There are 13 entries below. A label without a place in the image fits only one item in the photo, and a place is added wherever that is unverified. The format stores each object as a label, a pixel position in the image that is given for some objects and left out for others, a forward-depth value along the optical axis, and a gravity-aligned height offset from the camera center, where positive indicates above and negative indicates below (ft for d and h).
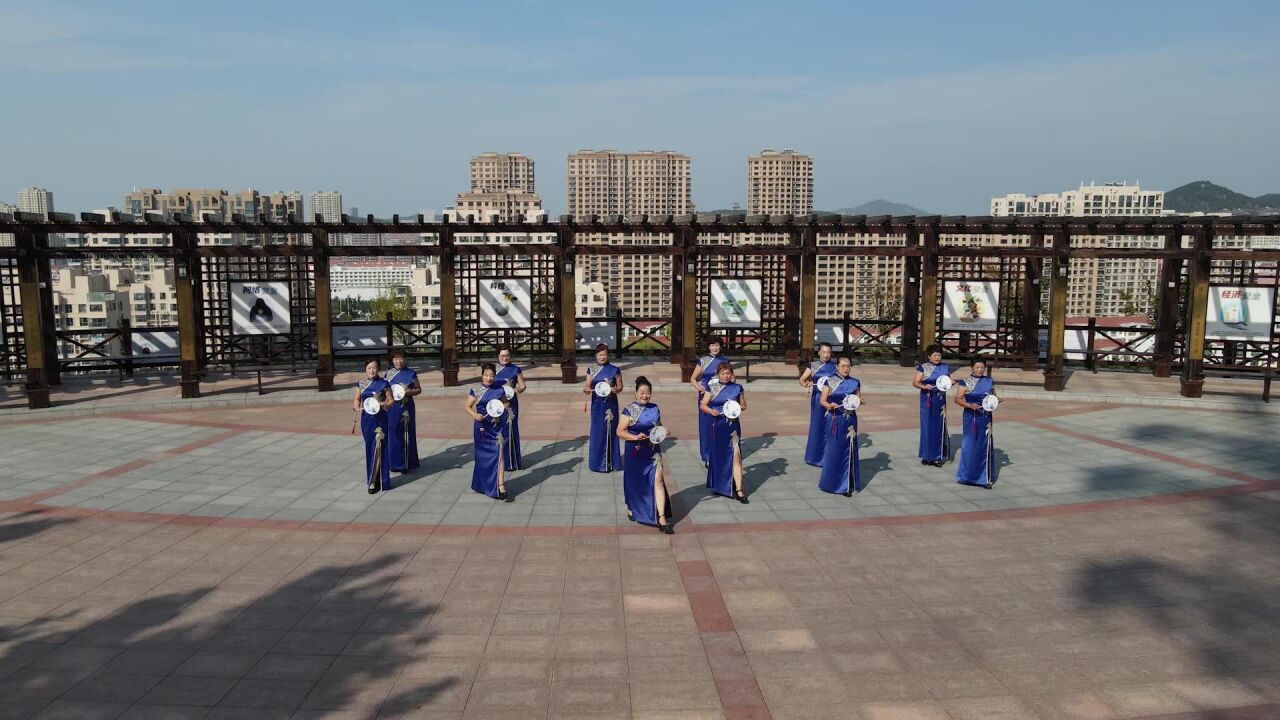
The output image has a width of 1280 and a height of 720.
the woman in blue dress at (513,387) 37.88 -4.32
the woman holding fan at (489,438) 34.27 -6.05
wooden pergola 55.36 +3.51
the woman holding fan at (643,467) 30.04 -6.58
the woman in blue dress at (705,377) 37.81 -4.02
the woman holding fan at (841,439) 35.29 -6.32
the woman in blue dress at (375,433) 35.60 -5.96
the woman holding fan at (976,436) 36.06 -6.44
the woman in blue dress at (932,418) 39.45 -6.14
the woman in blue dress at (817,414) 38.83 -5.91
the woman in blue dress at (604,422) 38.42 -6.09
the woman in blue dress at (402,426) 37.83 -6.15
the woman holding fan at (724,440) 33.42 -6.17
